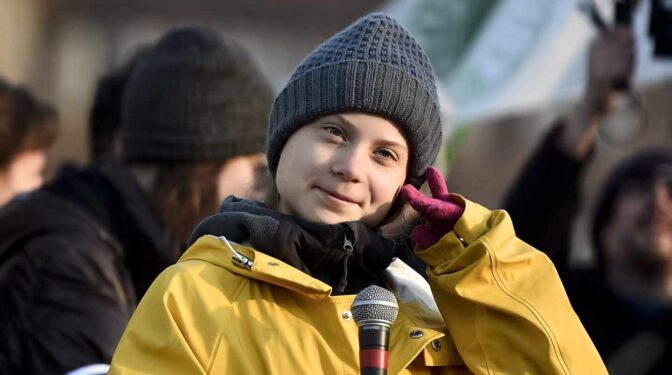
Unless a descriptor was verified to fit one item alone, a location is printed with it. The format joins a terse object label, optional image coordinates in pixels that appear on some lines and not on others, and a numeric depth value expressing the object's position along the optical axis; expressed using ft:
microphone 17.57
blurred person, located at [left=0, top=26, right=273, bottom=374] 28.45
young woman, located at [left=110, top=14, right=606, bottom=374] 19.51
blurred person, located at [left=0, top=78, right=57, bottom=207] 39.04
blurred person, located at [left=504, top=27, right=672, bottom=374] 39.17
